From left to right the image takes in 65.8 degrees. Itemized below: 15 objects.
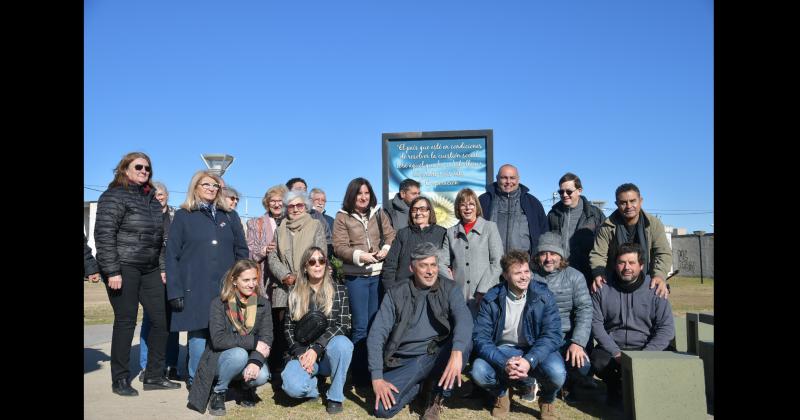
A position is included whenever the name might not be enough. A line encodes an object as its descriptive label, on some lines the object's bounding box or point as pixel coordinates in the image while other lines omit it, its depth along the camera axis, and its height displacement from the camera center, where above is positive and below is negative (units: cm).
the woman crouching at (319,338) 507 -98
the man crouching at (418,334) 479 -91
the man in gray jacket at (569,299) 507 -66
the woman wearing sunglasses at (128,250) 509 -24
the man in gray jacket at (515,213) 621 +8
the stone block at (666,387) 443 -119
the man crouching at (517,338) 472 -94
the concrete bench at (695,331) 570 -103
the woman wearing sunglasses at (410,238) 564 -15
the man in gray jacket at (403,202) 647 +21
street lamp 977 +95
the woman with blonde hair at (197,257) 538 -31
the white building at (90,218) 3576 +21
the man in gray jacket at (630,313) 522 -79
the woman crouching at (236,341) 499 -99
